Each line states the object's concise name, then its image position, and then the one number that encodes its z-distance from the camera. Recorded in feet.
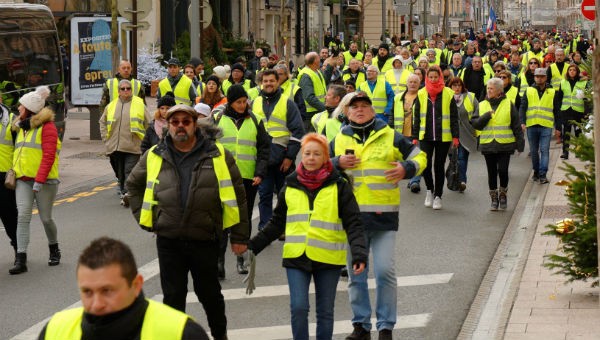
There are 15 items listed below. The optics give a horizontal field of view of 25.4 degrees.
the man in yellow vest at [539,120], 61.21
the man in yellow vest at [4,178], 40.68
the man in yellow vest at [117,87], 57.36
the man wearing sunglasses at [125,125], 51.67
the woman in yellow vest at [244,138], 37.45
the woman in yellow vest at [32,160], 39.70
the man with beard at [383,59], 86.35
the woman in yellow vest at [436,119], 51.85
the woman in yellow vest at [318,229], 26.16
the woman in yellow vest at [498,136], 52.85
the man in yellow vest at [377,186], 29.27
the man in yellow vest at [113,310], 13.21
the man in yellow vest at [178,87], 64.59
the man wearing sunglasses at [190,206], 26.99
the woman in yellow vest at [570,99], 67.31
